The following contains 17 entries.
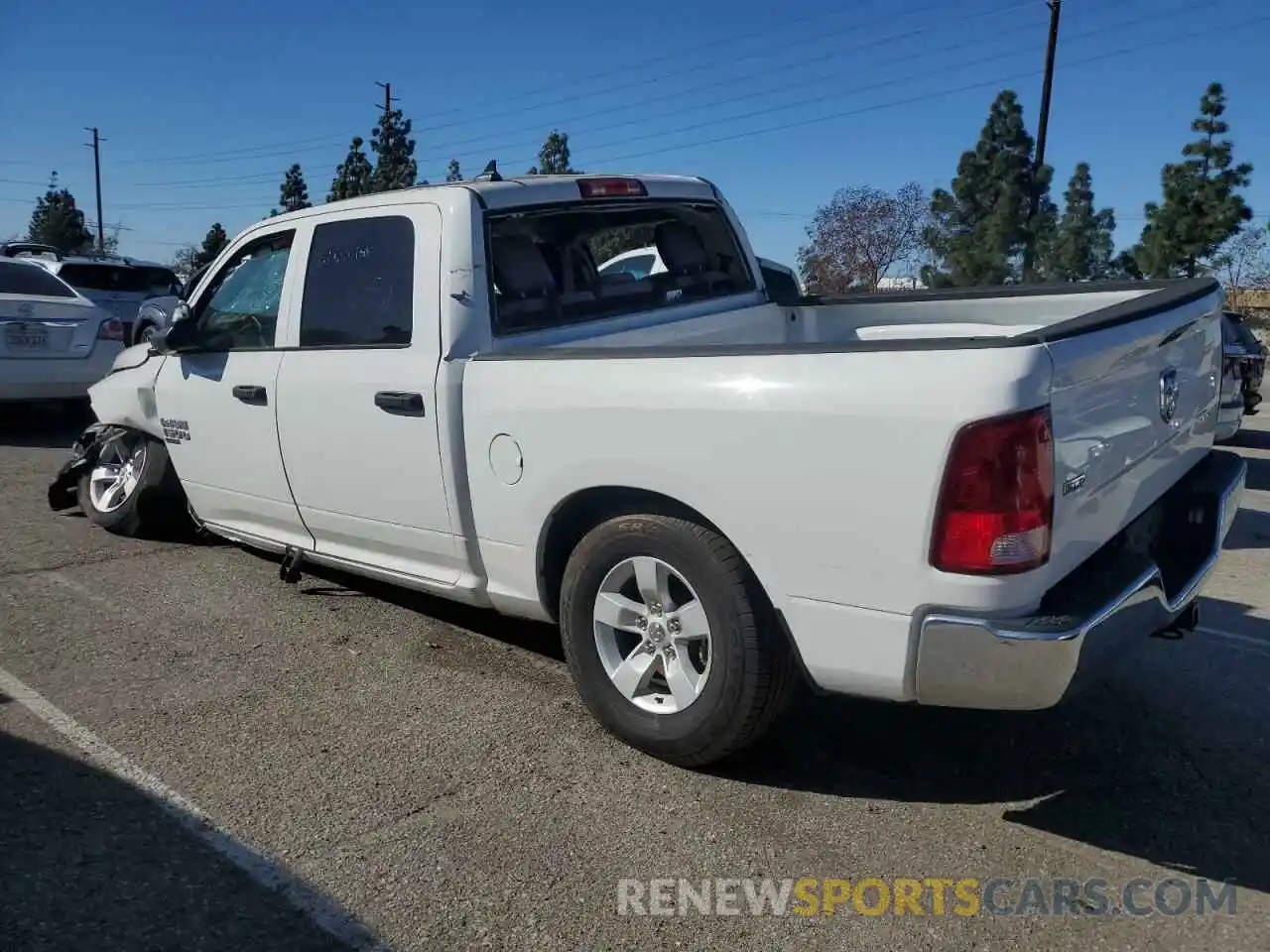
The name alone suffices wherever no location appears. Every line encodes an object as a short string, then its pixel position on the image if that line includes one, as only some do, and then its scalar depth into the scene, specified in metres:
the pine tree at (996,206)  36.28
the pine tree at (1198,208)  33.31
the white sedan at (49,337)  9.55
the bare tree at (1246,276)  37.38
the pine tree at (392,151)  47.25
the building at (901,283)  44.33
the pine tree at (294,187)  54.69
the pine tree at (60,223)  57.06
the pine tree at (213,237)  48.69
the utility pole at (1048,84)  30.69
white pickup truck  2.76
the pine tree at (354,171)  47.31
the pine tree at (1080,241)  38.88
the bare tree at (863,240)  43.78
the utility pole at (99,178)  67.81
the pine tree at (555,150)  45.69
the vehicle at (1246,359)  9.41
